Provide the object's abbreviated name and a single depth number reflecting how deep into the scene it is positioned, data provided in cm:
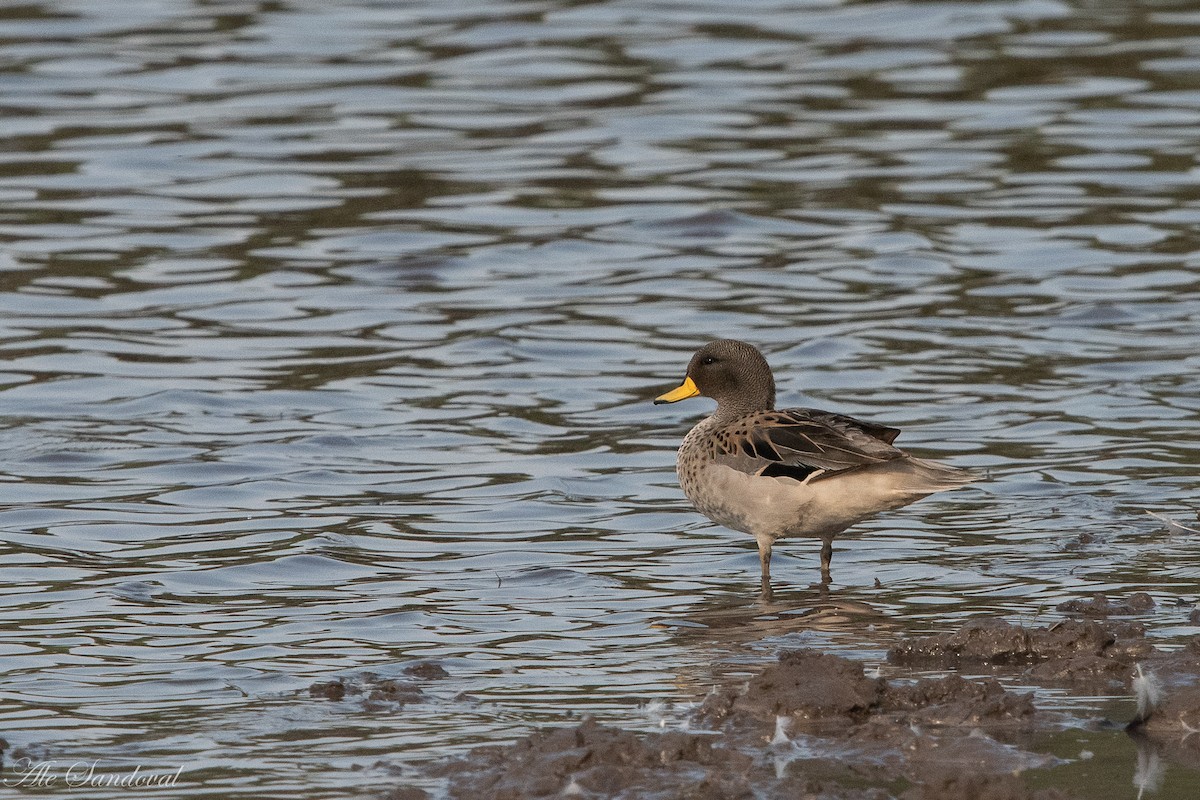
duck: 1687
